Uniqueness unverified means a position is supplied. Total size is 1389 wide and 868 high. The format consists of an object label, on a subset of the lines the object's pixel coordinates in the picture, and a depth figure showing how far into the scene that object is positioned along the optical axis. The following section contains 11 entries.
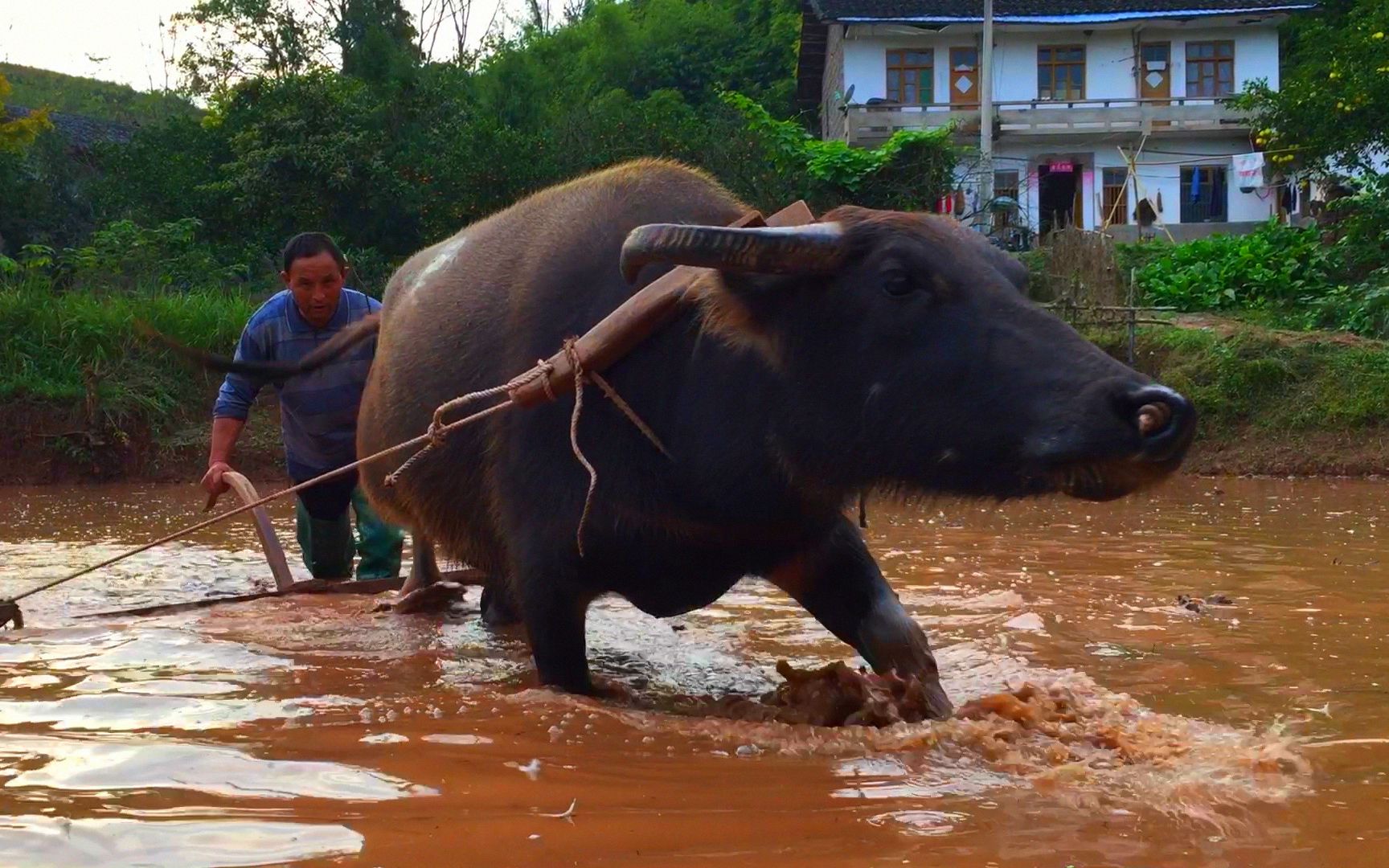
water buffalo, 2.91
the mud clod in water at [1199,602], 4.88
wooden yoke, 3.40
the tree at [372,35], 25.16
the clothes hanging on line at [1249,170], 27.69
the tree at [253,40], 28.23
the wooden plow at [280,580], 5.16
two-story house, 29.31
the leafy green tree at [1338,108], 17.48
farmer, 5.63
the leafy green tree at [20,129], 19.34
